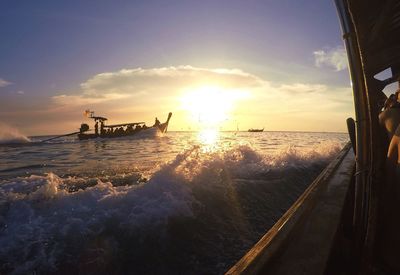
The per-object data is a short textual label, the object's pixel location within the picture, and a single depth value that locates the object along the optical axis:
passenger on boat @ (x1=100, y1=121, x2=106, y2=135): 46.14
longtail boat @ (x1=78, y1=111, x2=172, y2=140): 45.50
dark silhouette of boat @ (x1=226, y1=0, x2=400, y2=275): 2.20
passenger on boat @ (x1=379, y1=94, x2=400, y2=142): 2.73
